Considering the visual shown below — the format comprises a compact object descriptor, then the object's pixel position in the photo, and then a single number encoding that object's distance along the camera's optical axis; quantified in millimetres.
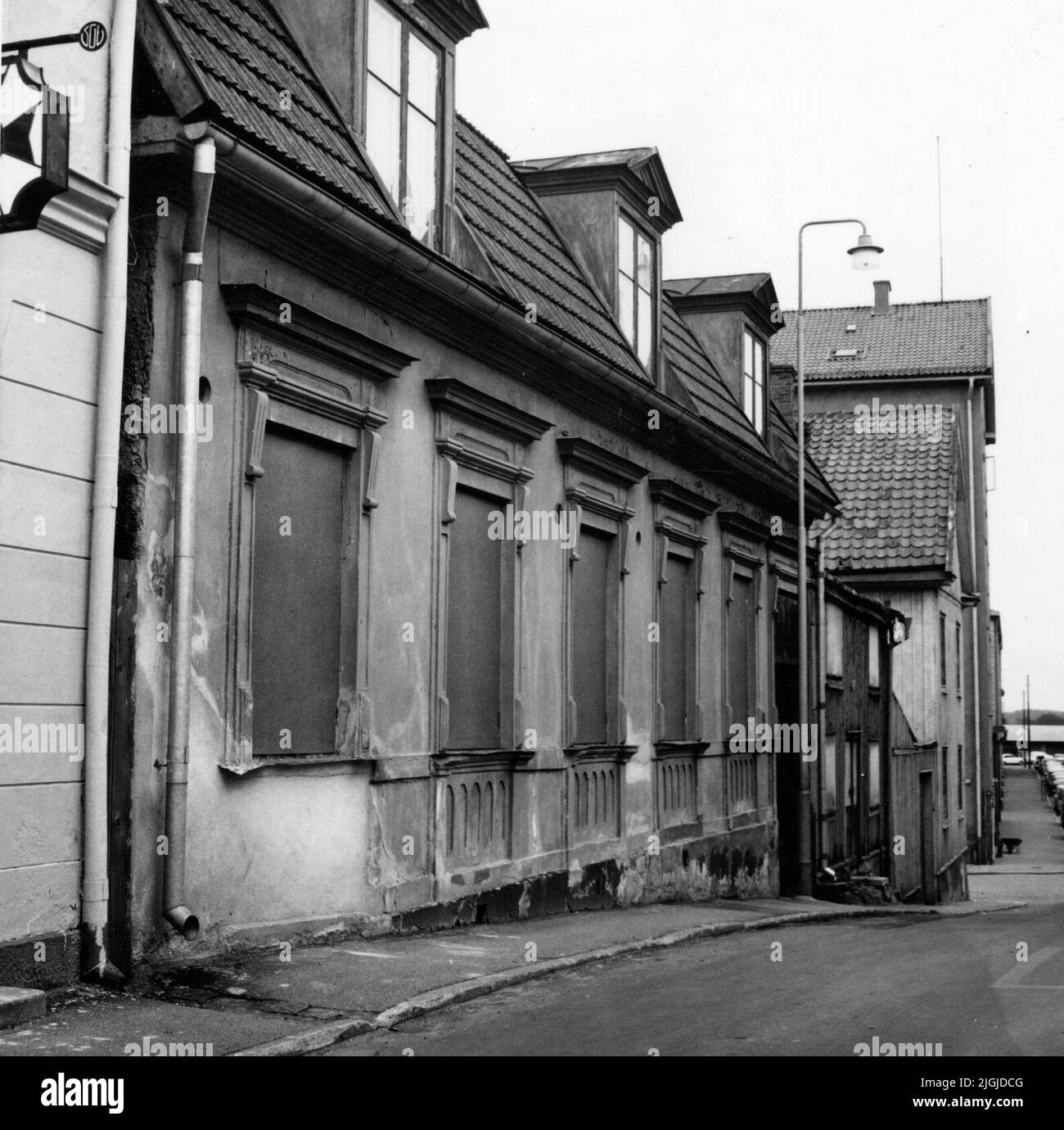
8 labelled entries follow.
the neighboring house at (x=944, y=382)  47281
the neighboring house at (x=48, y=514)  8125
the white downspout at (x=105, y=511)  8516
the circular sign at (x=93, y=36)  8805
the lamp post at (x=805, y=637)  22031
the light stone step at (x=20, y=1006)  7547
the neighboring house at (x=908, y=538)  34031
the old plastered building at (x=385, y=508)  9320
